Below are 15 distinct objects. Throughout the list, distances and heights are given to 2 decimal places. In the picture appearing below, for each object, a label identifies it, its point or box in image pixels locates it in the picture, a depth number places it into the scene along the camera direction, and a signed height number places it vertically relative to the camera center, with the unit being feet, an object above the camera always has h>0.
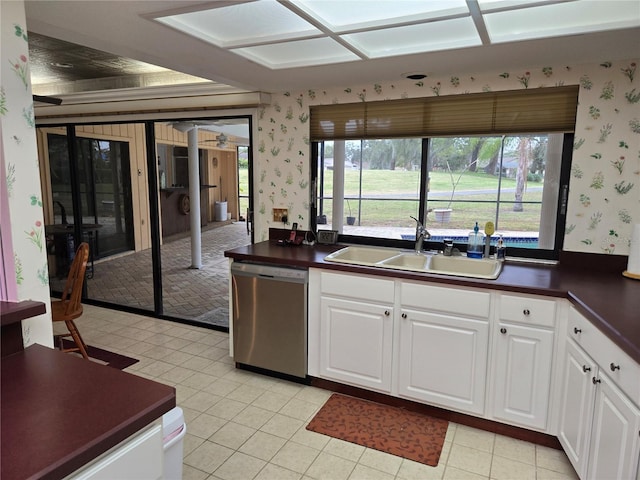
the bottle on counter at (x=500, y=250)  9.14 -1.47
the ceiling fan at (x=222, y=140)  26.10 +2.52
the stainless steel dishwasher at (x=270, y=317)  9.37 -3.14
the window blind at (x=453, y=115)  8.57 +1.51
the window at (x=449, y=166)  8.95 +0.39
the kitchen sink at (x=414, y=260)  8.89 -1.77
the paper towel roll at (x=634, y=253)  7.57 -1.27
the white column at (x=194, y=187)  19.02 -0.36
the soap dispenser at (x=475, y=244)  9.41 -1.40
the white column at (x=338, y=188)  11.68 -0.21
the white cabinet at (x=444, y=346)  7.81 -3.15
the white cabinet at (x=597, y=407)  4.96 -3.01
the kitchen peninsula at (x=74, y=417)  3.10 -2.03
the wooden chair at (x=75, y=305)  10.02 -3.10
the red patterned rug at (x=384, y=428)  7.55 -4.78
